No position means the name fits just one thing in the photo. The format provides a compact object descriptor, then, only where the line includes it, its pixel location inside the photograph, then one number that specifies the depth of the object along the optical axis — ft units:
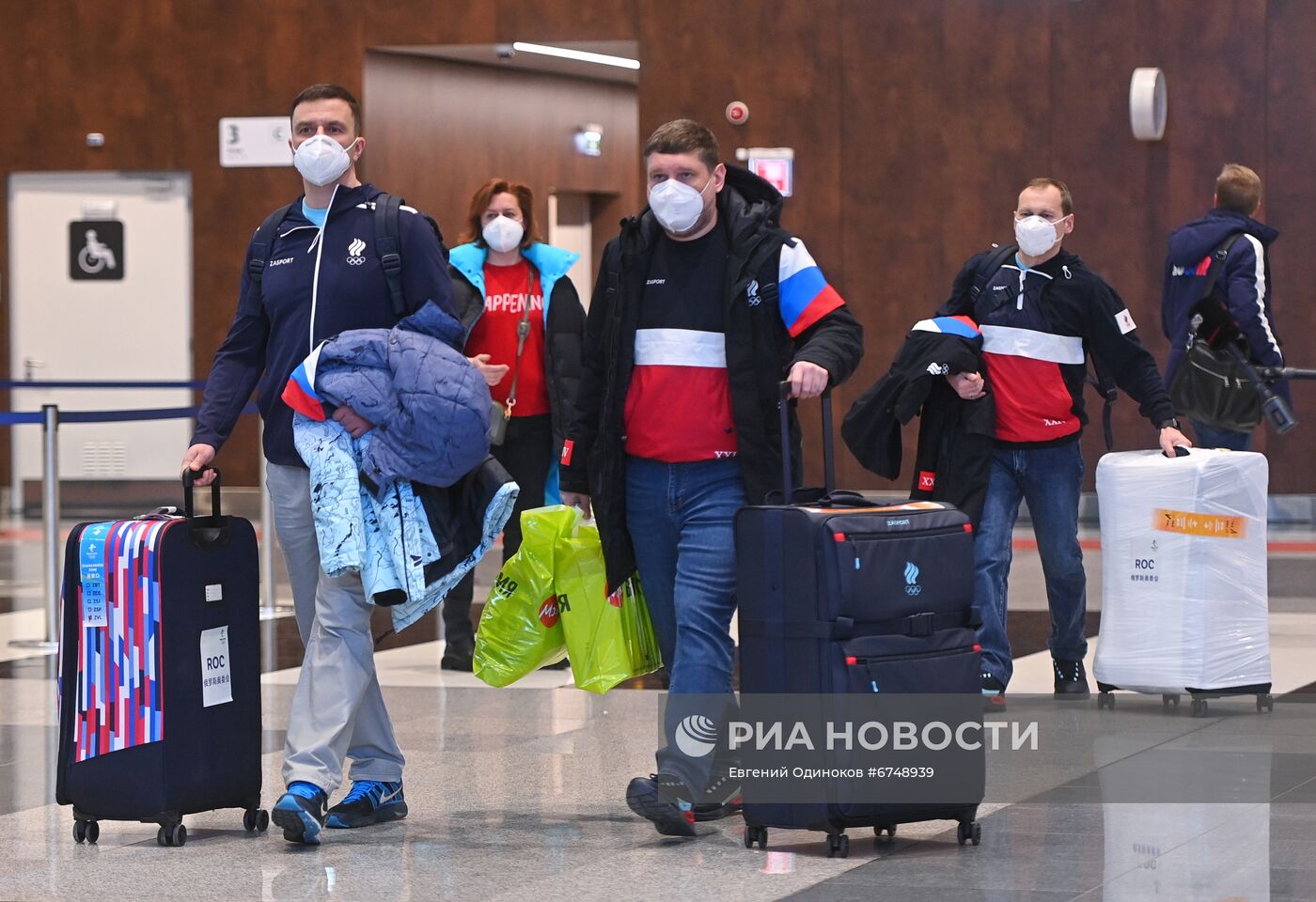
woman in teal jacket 50.01
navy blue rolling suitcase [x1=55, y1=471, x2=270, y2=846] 31.40
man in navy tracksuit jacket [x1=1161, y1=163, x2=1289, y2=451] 55.77
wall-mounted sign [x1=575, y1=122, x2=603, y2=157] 126.72
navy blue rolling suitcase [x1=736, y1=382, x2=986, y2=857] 28.78
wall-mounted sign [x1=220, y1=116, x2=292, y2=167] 103.50
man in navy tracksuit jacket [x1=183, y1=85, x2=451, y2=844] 31.71
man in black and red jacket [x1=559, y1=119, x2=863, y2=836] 31.40
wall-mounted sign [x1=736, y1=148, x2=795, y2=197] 97.55
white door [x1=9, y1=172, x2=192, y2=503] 106.01
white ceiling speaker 89.81
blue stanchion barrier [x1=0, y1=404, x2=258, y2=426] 58.03
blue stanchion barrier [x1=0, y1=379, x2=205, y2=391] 69.87
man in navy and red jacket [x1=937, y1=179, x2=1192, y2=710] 43.39
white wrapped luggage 42.98
